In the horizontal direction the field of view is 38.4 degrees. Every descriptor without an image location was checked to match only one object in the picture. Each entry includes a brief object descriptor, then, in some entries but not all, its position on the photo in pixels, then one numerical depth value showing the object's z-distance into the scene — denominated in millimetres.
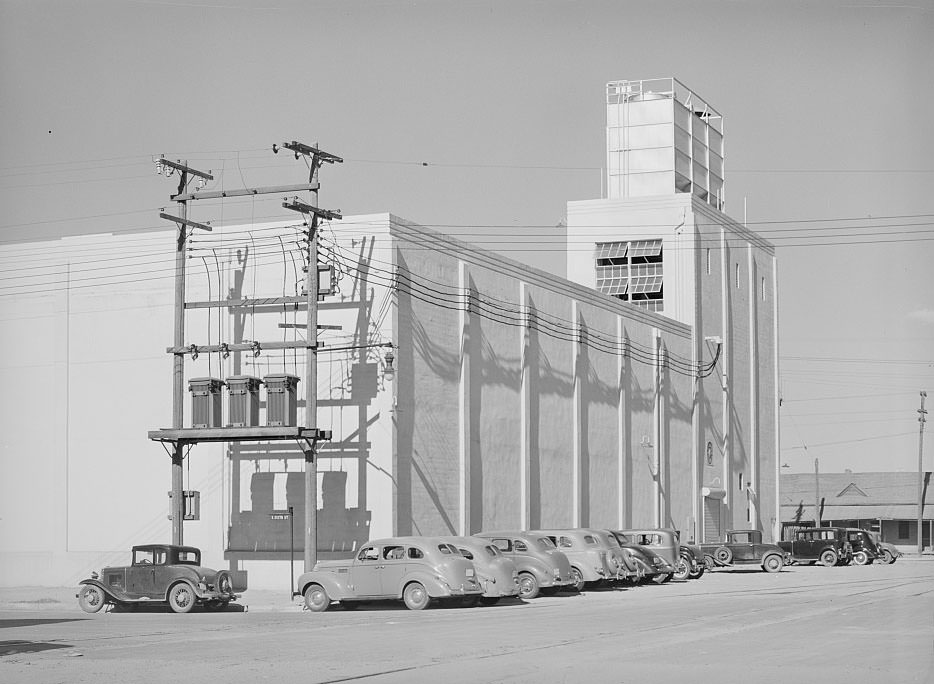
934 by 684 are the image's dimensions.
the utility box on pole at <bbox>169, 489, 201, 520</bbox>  33562
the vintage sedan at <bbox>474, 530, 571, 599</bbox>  31281
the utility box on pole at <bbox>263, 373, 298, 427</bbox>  33062
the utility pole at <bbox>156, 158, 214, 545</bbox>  33344
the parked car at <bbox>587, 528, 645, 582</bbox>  35000
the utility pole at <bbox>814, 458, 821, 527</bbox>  86831
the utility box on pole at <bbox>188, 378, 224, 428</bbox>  33656
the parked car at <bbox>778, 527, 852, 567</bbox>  53188
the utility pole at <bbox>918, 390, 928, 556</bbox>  77762
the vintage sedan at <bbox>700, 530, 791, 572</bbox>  48969
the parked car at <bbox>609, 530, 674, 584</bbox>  37219
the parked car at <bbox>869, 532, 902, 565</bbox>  56541
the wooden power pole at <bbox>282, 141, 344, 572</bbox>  31891
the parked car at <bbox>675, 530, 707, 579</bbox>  41281
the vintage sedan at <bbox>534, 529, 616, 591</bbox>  34375
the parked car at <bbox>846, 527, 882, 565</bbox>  54281
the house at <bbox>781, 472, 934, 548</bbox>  89562
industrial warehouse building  35594
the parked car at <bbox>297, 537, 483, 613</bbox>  27328
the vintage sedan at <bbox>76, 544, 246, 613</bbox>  28375
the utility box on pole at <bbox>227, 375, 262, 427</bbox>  33281
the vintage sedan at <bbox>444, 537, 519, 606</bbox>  28141
